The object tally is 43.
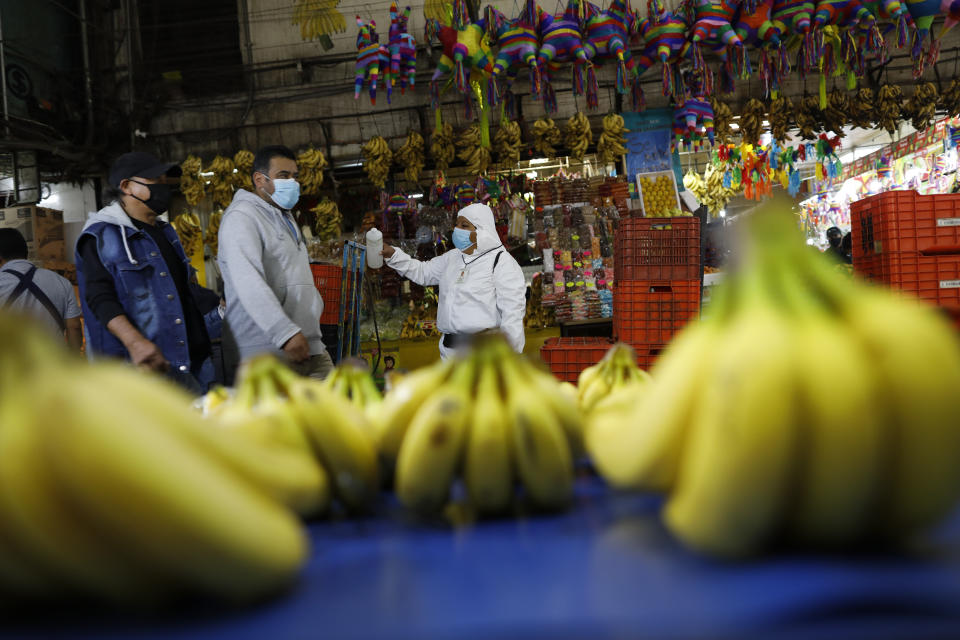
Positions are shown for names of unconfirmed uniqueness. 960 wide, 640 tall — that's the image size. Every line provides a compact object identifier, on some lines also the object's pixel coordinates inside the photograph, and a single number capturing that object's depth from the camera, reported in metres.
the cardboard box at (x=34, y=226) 7.03
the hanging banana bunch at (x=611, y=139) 7.16
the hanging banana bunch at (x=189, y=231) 7.38
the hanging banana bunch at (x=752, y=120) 7.34
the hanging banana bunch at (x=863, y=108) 7.38
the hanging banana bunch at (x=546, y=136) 7.13
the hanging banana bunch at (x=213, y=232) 7.49
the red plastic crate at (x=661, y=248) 4.66
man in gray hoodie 2.93
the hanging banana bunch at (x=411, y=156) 7.36
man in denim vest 2.96
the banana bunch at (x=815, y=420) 0.61
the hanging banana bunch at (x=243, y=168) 7.36
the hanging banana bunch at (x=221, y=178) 7.38
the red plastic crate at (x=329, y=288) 5.52
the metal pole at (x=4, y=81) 6.90
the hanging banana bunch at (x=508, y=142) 7.20
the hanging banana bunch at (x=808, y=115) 7.45
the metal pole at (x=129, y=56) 7.74
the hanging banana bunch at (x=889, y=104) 7.35
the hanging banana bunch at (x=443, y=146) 7.24
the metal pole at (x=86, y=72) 7.70
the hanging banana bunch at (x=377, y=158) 7.38
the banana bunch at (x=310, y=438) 0.86
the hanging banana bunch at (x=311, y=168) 7.30
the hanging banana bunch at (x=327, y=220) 7.46
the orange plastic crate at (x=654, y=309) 4.63
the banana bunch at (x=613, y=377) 1.39
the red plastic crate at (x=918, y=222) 4.79
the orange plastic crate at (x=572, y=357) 4.62
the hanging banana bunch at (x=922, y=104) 7.38
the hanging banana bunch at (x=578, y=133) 7.16
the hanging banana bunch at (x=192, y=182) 7.35
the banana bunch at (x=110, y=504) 0.56
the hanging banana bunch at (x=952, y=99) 7.43
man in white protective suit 4.63
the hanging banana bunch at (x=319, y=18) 7.83
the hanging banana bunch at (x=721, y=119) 7.26
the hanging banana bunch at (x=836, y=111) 7.36
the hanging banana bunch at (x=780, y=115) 7.39
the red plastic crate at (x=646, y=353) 4.65
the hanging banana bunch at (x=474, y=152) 7.14
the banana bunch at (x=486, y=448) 0.86
